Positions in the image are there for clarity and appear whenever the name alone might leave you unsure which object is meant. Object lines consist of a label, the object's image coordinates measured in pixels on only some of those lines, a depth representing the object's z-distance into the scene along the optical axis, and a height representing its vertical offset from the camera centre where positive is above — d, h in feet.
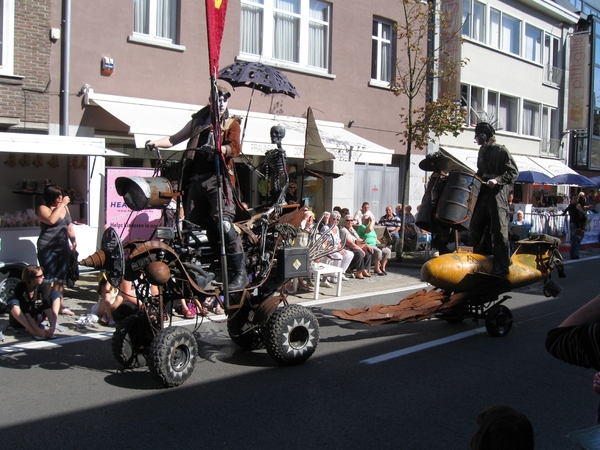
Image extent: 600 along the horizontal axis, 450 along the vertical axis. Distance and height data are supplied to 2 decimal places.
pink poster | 34.88 -0.87
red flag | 17.92 +5.07
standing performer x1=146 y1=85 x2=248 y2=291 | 19.43 +0.73
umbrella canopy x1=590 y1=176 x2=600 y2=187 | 88.11 +4.90
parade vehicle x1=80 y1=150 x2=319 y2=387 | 17.52 -2.52
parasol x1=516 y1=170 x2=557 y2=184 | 70.69 +3.84
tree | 49.14 +7.88
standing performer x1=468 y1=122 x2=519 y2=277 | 25.08 +0.41
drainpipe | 39.14 +8.13
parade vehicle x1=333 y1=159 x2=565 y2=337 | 23.91 -2.48
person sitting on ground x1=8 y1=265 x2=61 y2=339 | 24.29 -4.23
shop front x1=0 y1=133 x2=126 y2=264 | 31.25 +0.82
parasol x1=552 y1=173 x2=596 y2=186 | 73.05 +3.85
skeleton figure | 21.48 +1.22
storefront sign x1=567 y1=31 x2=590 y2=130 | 91.30 +19.45
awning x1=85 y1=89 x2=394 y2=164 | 39.09 +5.37
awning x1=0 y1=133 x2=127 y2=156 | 30.07 +2.66
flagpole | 18.37 +1.01
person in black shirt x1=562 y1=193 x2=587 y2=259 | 56.59 -0.65
